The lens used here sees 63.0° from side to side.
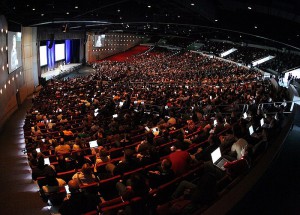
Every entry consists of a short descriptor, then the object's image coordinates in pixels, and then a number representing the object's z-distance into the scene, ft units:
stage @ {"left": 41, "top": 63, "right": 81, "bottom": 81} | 87.49
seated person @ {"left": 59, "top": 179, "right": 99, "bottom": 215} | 11.93
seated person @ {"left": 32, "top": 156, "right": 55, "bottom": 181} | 16.77
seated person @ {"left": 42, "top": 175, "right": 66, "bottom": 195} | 15.67
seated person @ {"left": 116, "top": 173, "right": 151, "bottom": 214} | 11.04
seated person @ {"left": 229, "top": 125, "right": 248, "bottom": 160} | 15.70
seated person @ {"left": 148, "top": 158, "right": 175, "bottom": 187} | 13.87
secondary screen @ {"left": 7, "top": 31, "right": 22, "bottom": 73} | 46.13
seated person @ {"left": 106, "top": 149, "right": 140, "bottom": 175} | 15.82
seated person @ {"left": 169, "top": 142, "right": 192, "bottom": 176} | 14.88
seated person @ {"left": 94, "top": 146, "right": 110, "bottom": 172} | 18.66
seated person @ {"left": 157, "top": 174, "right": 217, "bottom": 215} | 10.17
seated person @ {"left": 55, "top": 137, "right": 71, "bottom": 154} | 21.93
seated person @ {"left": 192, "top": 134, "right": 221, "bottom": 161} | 16.96
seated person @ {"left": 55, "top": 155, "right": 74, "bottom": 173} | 18.87
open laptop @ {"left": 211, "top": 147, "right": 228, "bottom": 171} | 15.71
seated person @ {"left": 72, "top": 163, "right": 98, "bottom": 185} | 15.77
